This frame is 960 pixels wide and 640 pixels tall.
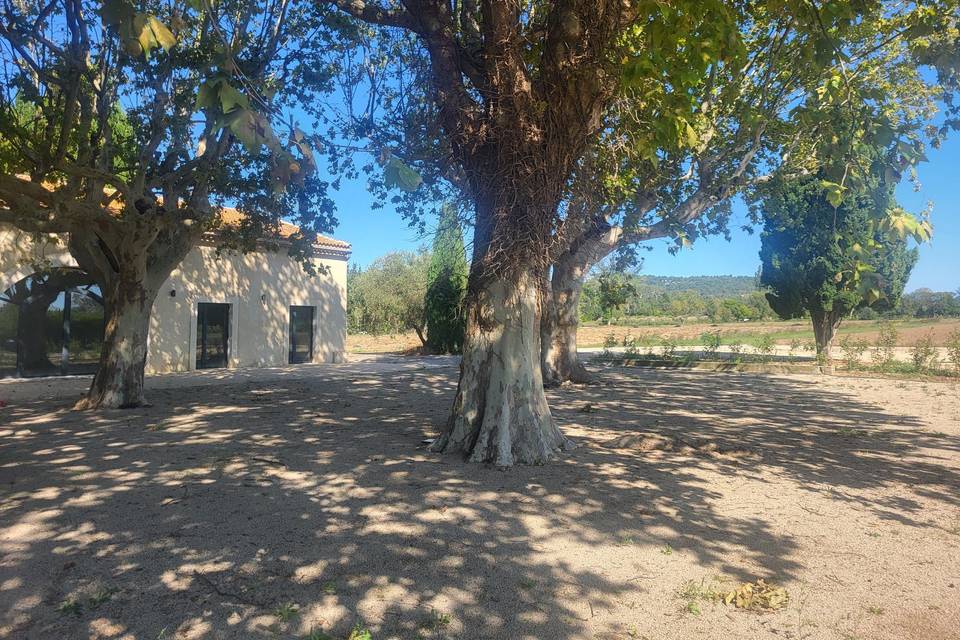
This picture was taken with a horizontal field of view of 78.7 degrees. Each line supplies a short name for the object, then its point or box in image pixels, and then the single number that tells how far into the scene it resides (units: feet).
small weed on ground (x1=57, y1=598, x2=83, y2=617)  9.42
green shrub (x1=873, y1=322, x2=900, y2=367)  53.88
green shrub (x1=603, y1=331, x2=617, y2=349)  73.08
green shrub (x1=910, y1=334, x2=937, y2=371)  50.42
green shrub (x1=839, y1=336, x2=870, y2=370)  54.85
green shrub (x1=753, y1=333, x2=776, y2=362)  64.39
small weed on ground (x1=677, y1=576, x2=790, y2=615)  9.78
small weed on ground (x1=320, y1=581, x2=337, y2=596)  10.06
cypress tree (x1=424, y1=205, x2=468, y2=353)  80.23
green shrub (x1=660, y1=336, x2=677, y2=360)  65.11
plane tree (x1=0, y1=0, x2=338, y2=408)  26.40
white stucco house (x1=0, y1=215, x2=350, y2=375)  46.29
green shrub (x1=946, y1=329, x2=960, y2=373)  48.07
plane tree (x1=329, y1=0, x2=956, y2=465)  17.57
